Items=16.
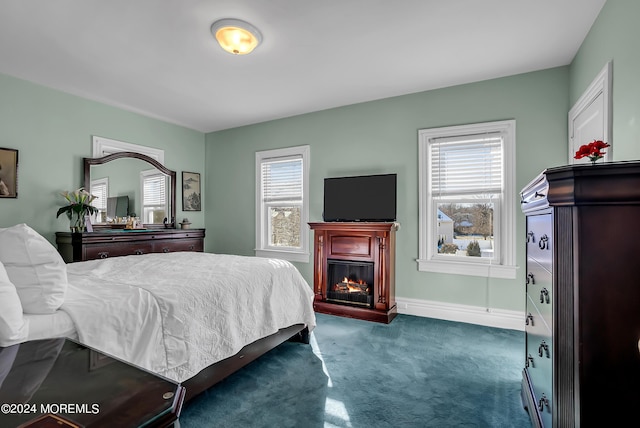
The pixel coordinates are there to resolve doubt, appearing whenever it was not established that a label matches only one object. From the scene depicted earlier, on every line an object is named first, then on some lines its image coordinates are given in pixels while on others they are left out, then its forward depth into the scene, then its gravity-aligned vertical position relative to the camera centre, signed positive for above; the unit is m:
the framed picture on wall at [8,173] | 3.41 +0.46
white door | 2.28 +0.83
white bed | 1.55 -0.49
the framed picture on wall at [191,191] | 5.38 +0.44
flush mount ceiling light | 2.52 +1.46
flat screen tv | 4.01 +0.26
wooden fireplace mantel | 3.80 -0.44
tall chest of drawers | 1.07 -0.23
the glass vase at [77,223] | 3.86 -0.07
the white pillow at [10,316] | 1.30 -0.40
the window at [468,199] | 3.52 +0.23
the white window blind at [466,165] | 3.60 +0.61
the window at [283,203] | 4.81 +0.23
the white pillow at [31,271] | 1.55 -0.26
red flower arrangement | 1.38 +0.30
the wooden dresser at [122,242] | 3.66 -0.32
